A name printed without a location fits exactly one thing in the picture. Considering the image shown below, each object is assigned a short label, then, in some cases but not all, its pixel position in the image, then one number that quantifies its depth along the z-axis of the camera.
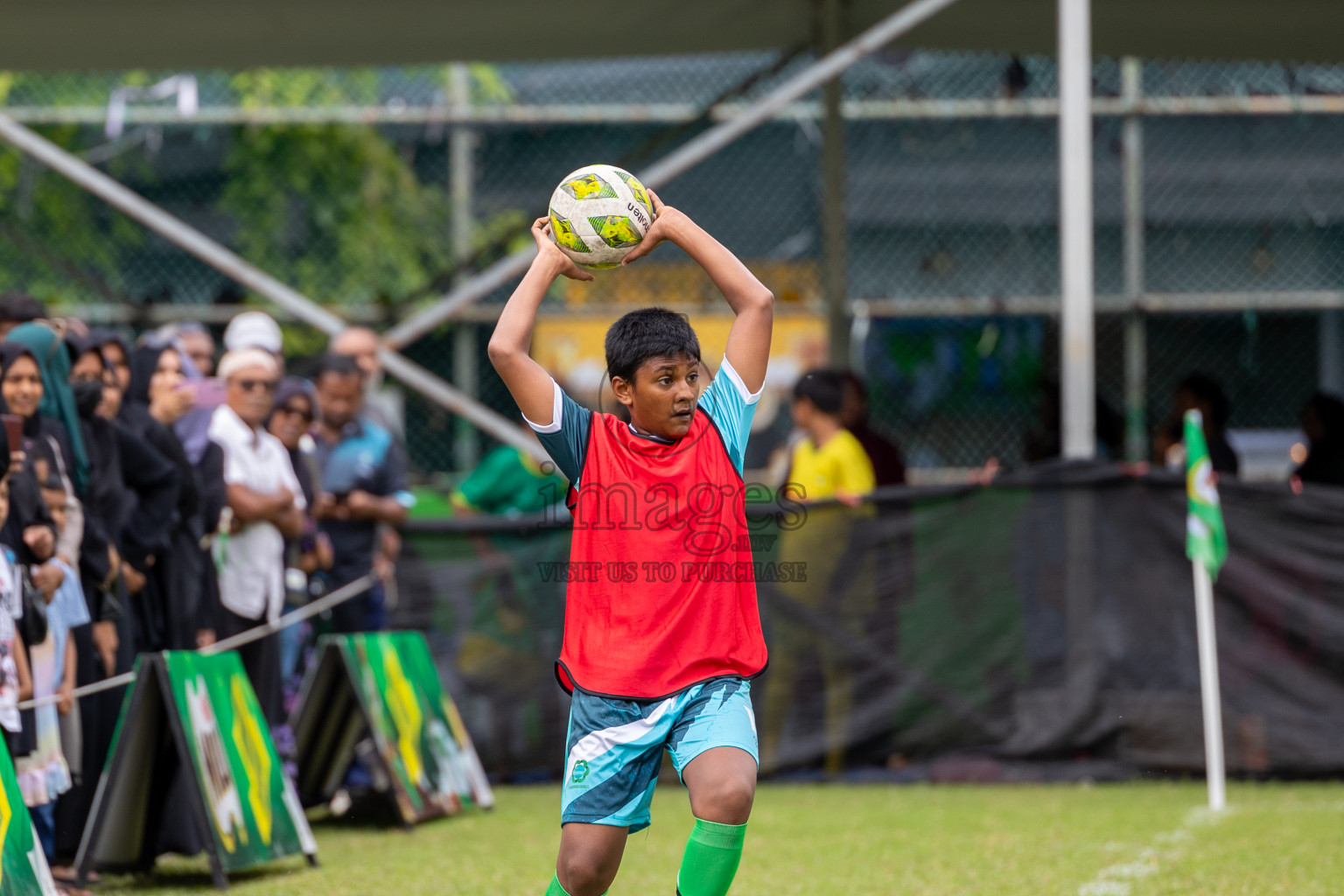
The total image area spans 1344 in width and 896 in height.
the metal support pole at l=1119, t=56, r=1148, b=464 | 24.12
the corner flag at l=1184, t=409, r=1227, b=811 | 15.33
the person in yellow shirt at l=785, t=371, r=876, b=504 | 18.25
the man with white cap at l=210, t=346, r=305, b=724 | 14.89
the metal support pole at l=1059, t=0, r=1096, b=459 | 17.61
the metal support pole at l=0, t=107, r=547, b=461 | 18.11
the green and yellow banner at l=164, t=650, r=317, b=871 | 12.35
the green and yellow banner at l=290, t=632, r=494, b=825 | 15.48
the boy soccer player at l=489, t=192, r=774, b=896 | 8.11
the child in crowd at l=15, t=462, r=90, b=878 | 11.36
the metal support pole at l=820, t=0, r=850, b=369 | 22.75
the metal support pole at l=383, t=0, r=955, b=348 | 17.86
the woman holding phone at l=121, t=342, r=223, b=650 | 13.92
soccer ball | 8.88
